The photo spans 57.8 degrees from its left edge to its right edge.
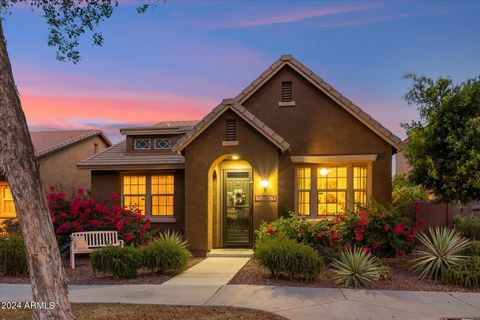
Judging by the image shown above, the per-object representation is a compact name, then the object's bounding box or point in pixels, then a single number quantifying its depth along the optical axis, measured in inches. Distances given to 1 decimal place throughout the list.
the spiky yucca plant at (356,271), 364.5
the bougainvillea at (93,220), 522.6
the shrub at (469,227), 650.2
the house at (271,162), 528.7
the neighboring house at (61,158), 808.9
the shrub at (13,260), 423.5
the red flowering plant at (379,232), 445.4
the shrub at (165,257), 410.3
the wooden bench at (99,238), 493.7
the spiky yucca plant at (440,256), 391.2
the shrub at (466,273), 363.9
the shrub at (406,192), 675.4
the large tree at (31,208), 215.5
